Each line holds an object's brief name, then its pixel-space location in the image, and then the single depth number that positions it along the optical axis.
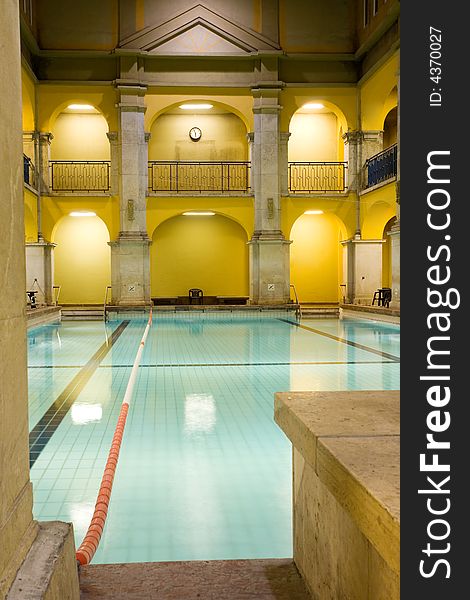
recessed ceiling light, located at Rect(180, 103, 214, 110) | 26.66
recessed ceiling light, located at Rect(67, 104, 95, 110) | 26.03
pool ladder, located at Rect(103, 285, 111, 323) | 21.44
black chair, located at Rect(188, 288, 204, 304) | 25.53
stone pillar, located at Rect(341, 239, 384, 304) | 24.28
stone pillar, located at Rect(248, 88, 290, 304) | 23.91
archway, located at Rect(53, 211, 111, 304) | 27.53
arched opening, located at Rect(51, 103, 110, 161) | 27.28
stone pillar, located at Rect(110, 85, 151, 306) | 23.47
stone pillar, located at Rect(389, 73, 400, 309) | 19.12
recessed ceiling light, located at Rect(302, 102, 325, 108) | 24.73
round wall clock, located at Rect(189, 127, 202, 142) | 27.42
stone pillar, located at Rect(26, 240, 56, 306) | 23.61
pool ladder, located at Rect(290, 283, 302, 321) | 22.69
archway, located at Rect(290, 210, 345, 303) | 28.25
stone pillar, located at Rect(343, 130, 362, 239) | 24.12
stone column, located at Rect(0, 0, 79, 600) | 1.74
